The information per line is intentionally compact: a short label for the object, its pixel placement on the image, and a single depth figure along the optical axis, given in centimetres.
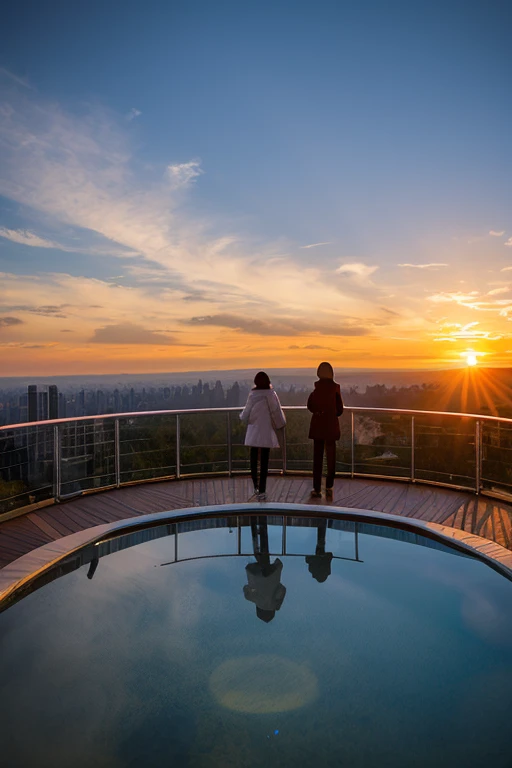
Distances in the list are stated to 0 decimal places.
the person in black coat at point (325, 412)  520
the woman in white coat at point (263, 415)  521
